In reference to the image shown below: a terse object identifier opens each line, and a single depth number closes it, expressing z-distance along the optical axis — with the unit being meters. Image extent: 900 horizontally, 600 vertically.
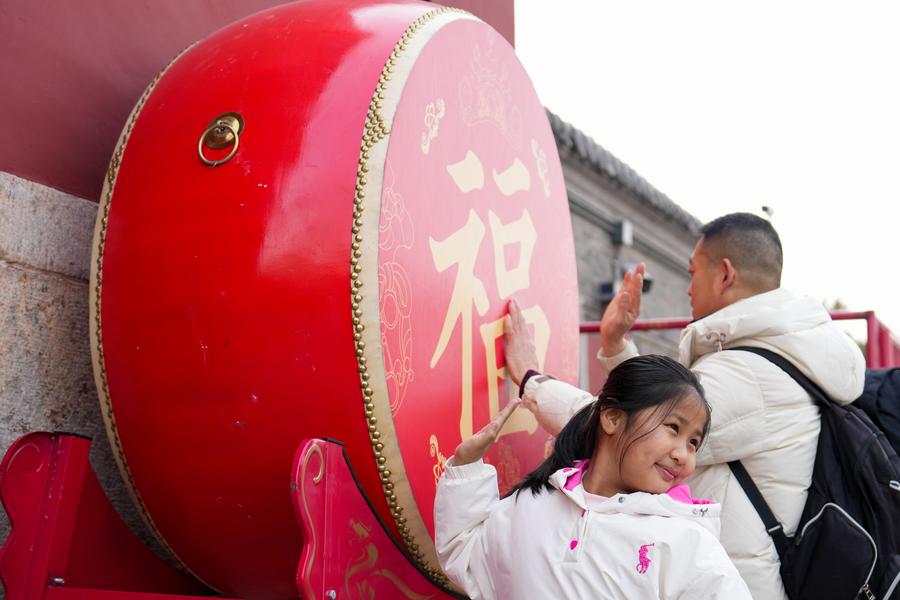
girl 1.31
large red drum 1.47
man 1.75
